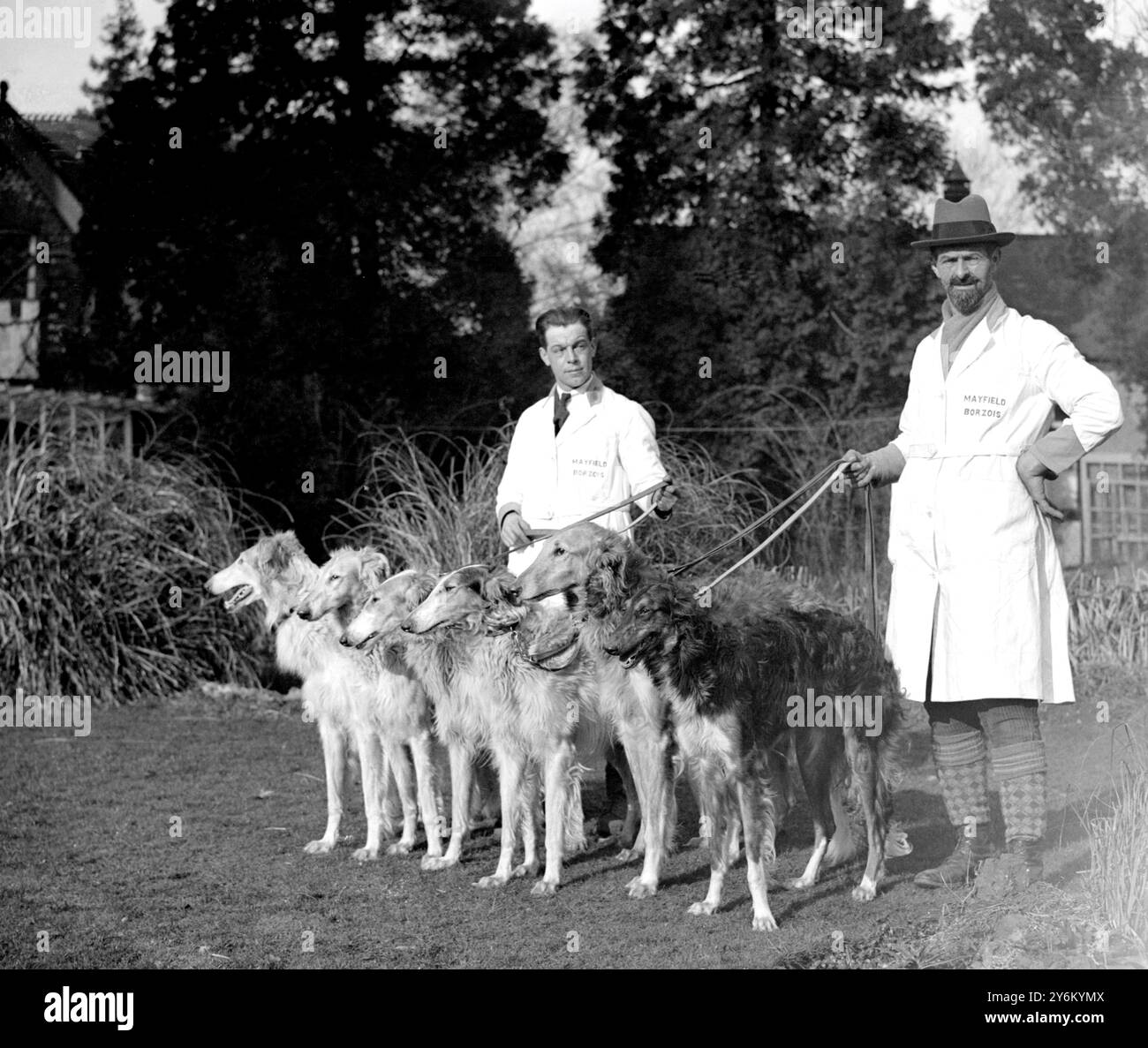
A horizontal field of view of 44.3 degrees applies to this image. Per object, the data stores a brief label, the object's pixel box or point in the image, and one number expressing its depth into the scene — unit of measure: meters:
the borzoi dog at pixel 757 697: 6.08
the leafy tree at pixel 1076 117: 15.03
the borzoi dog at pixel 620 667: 6.30
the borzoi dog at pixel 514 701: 6.87
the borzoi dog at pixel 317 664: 7.60
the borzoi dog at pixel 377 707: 7.45
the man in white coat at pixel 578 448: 7.03
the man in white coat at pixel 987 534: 6.05
